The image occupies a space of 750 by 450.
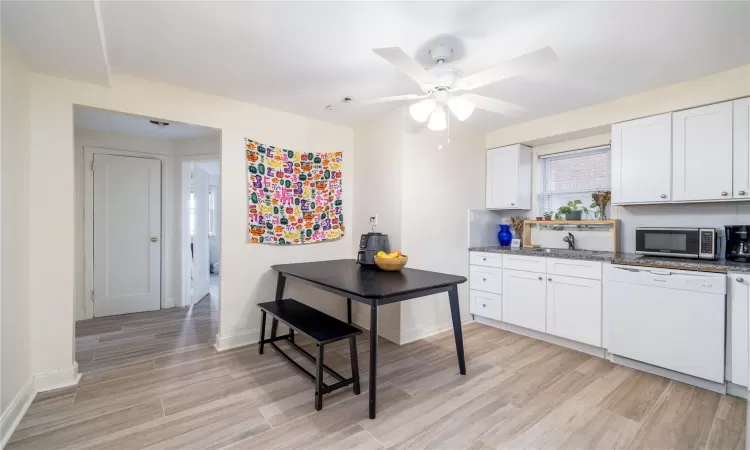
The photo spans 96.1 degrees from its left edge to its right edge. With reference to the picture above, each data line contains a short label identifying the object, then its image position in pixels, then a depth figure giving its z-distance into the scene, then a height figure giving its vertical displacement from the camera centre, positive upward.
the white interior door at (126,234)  3.97 -0.16
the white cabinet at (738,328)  2.15 -0.68
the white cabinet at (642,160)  2.72 +0.52
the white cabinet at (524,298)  3.23 -0.76
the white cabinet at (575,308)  2.87 -0.77
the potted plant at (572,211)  3.52 +0.12
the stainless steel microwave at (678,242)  2.53 -0.16
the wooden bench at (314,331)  2.06 -0.72
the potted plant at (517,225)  3.96 -0.04
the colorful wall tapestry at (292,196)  3.14 +0.26
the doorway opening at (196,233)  4.49 -0.16
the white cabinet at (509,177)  3.73 +0.51
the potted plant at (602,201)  3.30 +0.21
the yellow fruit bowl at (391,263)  2.66 -0.33
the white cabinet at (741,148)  2.36 +0.52
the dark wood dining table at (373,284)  1.97 -0.41
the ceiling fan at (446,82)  1.61 +0.76
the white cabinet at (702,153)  2.45 +0.53
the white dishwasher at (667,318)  2.26 -0.70
